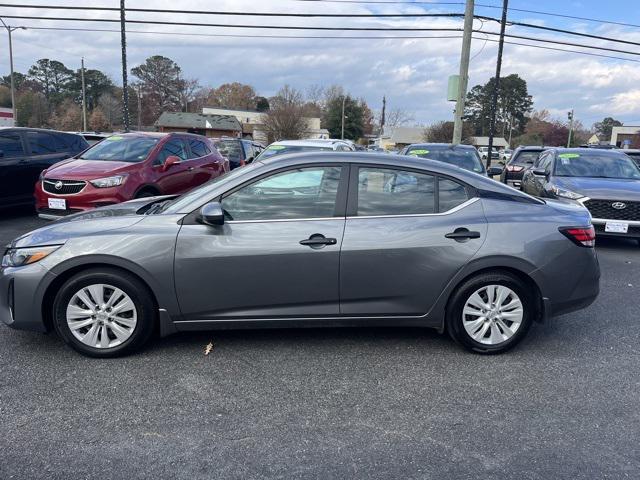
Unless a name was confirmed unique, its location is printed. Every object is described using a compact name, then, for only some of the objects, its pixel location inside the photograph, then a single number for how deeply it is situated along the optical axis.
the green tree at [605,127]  98.97
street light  37.41
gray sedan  3.79
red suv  7.88
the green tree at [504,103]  92.50
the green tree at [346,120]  81.62
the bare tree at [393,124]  109.39
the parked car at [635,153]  14.49
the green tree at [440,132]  57.50
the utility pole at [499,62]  20.02
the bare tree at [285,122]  55.59
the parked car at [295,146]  11.02
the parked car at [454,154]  10.25
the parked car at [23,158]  9.23
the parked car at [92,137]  17.73
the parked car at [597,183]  7.95
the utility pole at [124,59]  18.64
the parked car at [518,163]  14.63
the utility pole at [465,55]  17.02
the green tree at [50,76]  83.88
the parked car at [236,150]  15.94
